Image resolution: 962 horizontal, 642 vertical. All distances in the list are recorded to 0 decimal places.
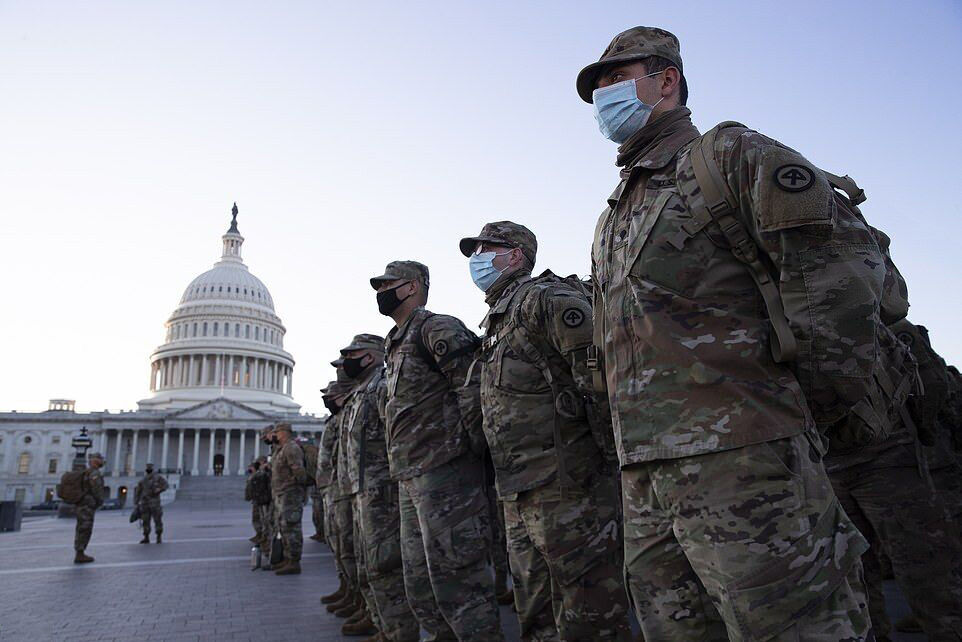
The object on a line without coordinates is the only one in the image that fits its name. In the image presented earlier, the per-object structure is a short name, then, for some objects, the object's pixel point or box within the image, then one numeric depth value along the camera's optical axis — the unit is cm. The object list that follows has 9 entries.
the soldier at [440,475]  442
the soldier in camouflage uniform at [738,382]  191
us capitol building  8312
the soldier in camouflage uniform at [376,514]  548
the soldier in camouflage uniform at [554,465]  352
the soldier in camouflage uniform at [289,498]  1106
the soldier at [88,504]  1292
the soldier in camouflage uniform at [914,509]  424
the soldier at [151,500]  1727
